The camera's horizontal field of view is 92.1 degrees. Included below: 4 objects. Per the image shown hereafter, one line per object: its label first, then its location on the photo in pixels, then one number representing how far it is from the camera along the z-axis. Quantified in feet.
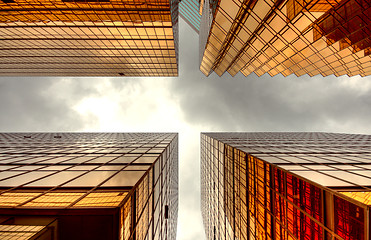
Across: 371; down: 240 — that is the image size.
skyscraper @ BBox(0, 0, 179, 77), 76.43
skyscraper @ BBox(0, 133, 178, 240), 21.08
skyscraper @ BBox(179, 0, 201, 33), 182.34
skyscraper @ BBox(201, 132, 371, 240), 24.44
